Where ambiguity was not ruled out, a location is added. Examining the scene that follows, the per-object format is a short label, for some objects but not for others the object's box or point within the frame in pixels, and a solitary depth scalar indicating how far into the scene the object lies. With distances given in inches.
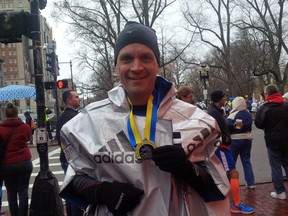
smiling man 61.2
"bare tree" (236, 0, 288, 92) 1075.3
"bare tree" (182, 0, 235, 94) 1311.5
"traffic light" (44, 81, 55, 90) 304.5
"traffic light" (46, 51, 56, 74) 523.6
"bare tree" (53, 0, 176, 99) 912.9
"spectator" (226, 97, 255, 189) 267.9
